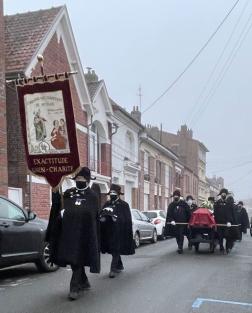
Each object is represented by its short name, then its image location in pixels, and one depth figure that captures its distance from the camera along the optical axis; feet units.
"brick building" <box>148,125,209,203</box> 209.97
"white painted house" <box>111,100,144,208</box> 97.60
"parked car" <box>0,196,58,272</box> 30.96
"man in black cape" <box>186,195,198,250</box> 53.49
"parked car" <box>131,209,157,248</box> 59.47
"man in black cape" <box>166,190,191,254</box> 49.70
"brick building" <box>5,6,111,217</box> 61.16
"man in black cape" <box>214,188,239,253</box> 48.83
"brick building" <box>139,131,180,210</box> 118.99
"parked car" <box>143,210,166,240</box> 74.69
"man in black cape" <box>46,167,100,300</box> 24.62
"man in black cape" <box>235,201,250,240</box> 68.23
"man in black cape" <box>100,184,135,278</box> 32.71
